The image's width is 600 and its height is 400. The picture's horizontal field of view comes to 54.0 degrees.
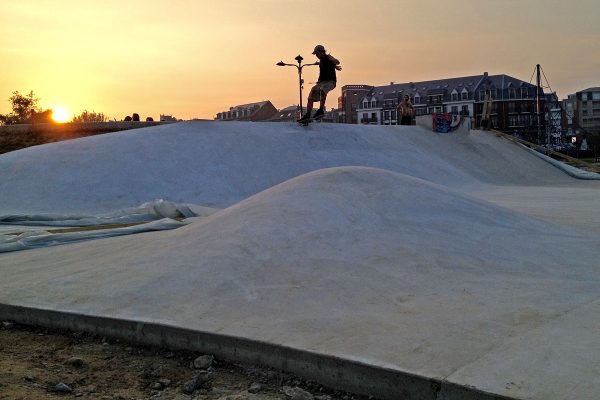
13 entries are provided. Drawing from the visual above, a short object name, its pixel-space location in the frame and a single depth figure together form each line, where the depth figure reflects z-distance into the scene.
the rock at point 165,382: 3.33
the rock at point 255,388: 3.14
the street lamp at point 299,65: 28.11
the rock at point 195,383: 3.23
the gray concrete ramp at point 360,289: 2.97
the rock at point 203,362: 3.48
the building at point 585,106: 145.00
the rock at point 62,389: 3.26
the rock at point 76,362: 3.66
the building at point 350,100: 99.84
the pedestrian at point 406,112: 22.77
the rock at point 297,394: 2.96
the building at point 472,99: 82.56
